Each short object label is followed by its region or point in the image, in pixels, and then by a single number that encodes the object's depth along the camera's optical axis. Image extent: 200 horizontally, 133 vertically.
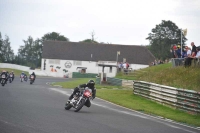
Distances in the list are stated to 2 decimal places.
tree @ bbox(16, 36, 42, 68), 158.19
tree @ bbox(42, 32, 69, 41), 150.12
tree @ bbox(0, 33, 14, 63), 149.55
